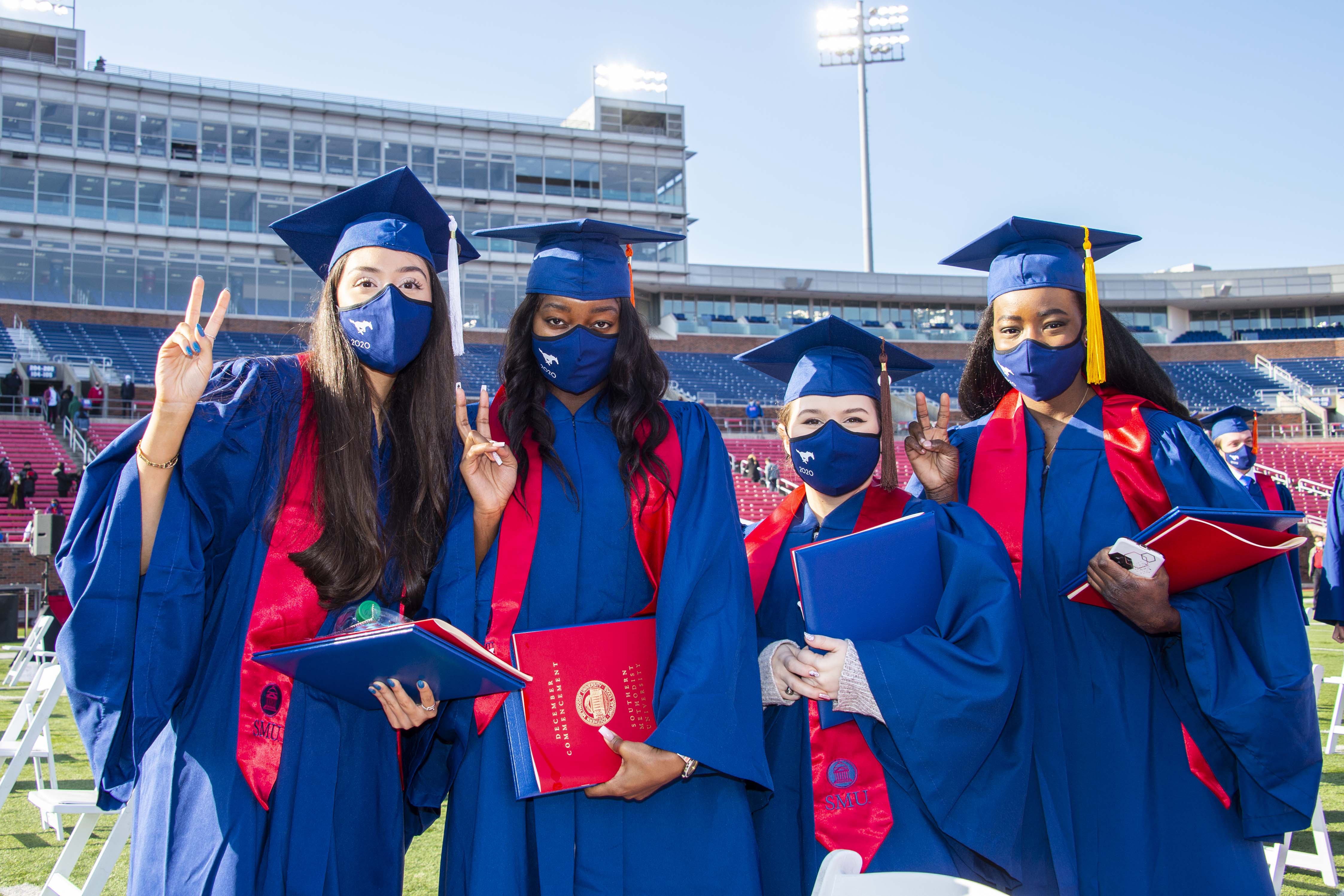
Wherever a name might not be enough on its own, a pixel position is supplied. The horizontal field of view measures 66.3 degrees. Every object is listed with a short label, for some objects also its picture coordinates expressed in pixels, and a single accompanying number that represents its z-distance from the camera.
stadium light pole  38.72
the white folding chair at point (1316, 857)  3.83
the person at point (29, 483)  17.52
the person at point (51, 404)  22.64
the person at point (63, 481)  17.19
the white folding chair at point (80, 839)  3.05
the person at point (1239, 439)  7.96
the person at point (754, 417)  29.34
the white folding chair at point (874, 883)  1.58
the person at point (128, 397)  22.72
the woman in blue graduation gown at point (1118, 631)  2.44
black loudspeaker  11.51
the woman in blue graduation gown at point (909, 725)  2.33
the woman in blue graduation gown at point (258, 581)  2.00
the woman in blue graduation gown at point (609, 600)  2.20
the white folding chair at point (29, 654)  8.90
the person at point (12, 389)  22.94
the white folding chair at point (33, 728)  4.11
